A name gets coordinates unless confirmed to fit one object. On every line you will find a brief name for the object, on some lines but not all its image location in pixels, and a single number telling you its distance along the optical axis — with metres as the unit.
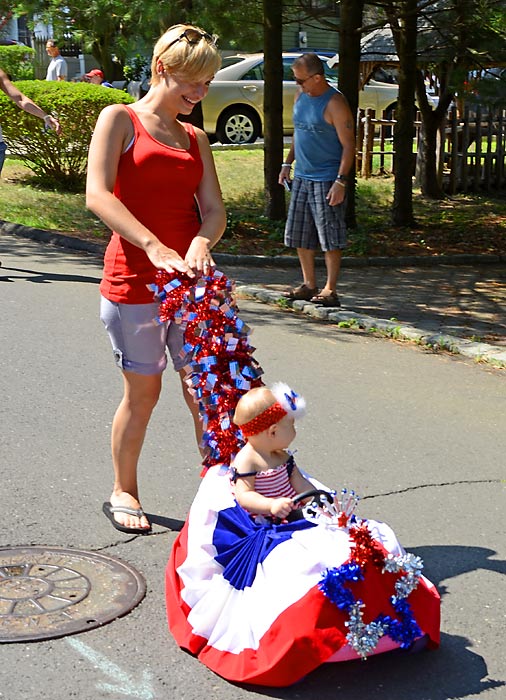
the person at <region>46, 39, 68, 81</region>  20.80
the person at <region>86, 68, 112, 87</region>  21.34
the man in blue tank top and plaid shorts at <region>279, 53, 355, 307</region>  9.12
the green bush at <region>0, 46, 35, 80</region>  34.94
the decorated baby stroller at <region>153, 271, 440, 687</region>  3.52
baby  3.87
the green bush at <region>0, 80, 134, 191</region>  15.48
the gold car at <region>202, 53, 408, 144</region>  23.44
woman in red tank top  4.35
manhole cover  3.95
